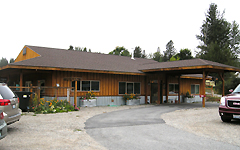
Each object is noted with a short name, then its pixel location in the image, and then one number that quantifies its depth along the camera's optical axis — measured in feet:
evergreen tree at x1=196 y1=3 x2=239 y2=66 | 166.09
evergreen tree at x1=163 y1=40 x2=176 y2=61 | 246.68
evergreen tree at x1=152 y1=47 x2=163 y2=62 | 270.07
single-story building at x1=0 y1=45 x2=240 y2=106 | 57.88
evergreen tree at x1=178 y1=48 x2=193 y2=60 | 210.14
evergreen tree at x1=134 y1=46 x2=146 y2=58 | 272.10
